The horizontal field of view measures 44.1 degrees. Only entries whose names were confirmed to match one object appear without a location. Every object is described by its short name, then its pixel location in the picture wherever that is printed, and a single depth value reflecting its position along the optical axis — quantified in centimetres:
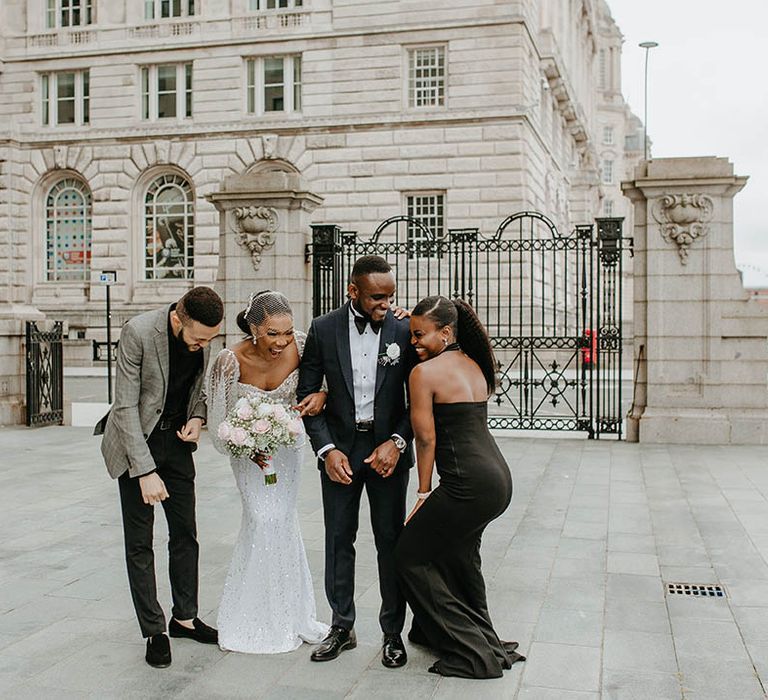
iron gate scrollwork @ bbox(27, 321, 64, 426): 1535
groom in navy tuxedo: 496
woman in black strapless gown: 473
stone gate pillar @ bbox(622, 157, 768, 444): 1301
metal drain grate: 622
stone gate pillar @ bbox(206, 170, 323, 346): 1447
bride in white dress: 514
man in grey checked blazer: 486
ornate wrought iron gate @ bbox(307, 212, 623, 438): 1399
